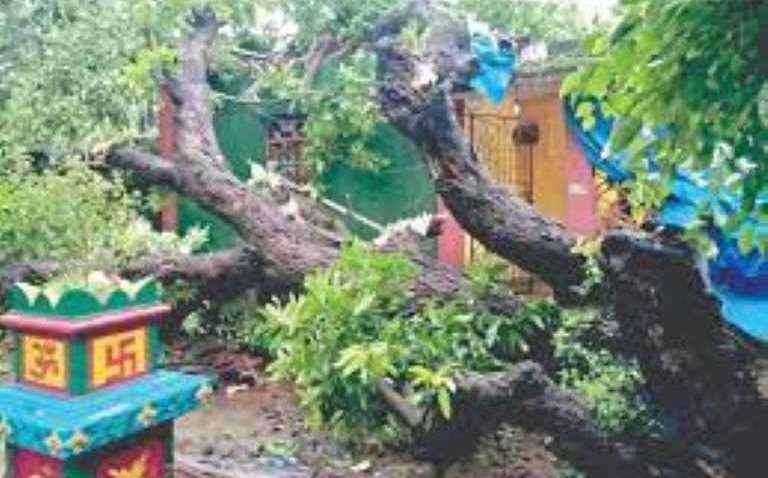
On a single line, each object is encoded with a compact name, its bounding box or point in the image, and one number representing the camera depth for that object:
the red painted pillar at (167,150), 12.33
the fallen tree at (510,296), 4.98
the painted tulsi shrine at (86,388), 3.27
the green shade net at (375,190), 13.02
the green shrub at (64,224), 8.97
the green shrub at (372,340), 5.75
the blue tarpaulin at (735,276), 6.90
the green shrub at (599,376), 5.77
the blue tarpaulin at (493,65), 9.02
